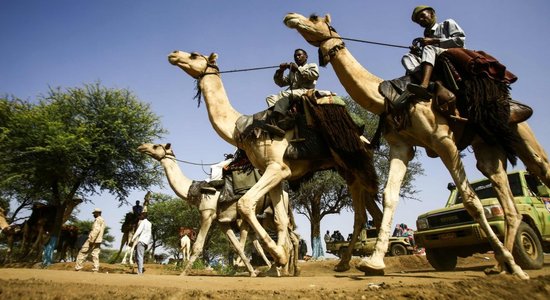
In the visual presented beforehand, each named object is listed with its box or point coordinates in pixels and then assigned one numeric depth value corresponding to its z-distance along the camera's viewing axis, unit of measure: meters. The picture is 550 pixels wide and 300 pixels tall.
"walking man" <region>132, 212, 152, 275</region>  11.26
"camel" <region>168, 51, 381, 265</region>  5.66
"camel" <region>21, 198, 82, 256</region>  16.25
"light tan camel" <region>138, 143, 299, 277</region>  8.76
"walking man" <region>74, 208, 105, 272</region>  12.41
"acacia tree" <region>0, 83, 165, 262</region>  17.19
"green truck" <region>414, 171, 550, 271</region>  7.54
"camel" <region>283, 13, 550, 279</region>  4.56
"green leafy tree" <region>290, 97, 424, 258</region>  26.67
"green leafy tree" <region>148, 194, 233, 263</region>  43.28
